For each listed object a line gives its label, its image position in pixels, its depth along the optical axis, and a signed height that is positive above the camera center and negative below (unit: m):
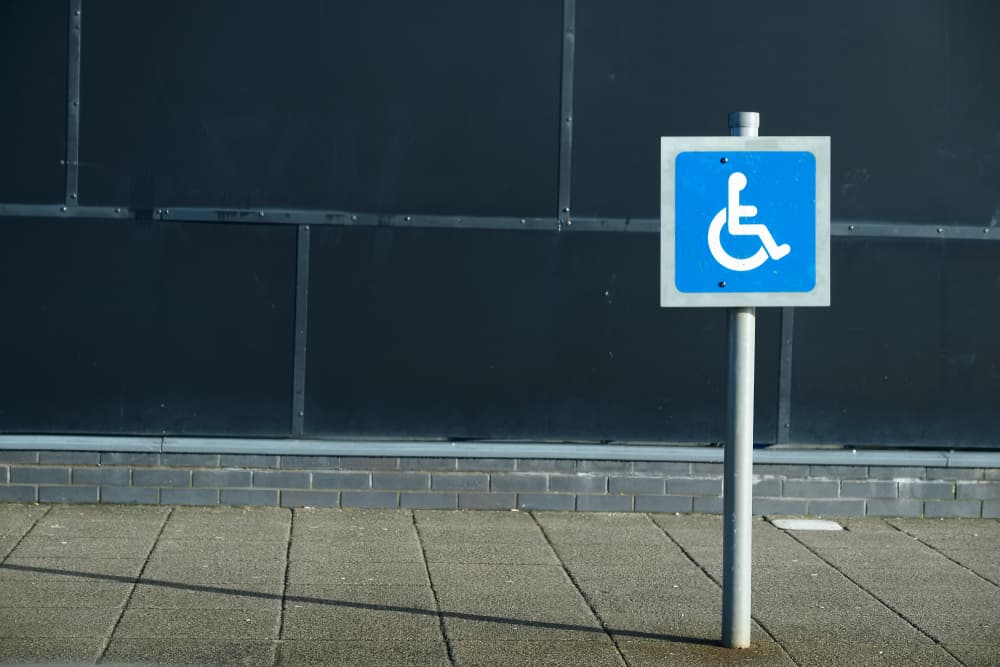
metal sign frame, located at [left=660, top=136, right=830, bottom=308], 5.82 +0.49
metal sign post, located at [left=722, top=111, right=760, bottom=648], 5.86 -0.49
